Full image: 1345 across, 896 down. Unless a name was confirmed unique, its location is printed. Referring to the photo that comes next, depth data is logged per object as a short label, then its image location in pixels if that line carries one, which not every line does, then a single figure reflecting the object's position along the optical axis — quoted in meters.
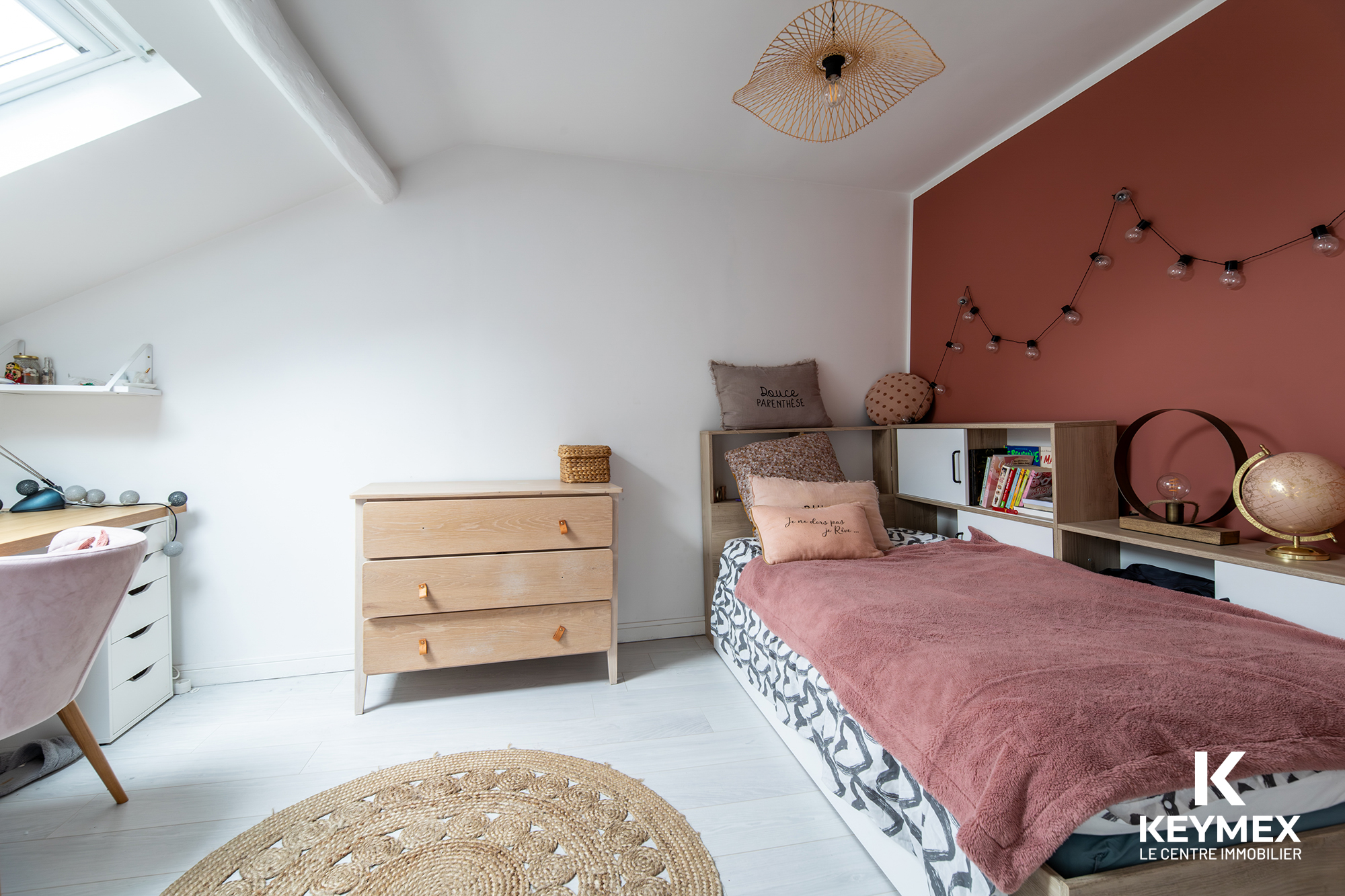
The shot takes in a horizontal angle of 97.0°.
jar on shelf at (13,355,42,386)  2.13
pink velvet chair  1.20
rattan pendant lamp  1.64
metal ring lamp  1.79
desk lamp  2.05
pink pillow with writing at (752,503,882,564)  2.24
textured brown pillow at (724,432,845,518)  2.67
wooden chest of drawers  2.12
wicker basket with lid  2.49
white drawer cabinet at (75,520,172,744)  1.91
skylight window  1.55
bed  0.91
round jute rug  1.32
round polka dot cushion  3.03
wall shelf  2.10
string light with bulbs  1.60
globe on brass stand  1.48
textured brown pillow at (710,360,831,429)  2.84
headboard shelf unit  2.14
